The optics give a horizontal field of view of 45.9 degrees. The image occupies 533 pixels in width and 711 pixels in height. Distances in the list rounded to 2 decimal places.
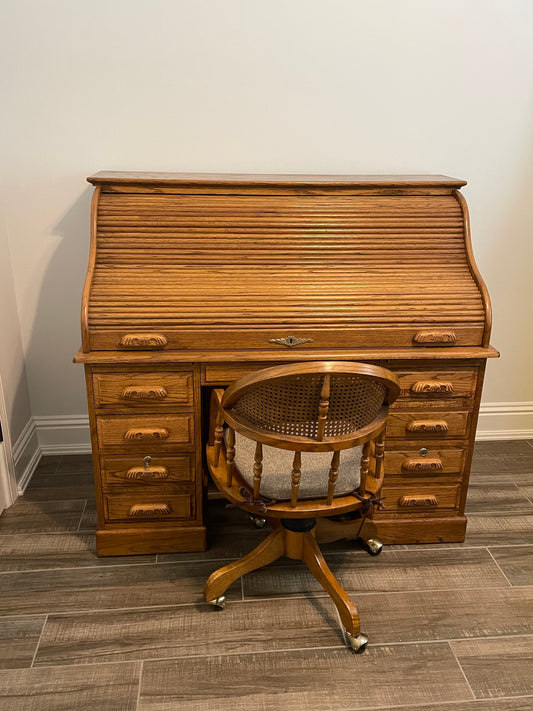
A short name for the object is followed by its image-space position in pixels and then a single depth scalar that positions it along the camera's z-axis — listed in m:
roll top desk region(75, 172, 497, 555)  2.21
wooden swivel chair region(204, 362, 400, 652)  1.73
